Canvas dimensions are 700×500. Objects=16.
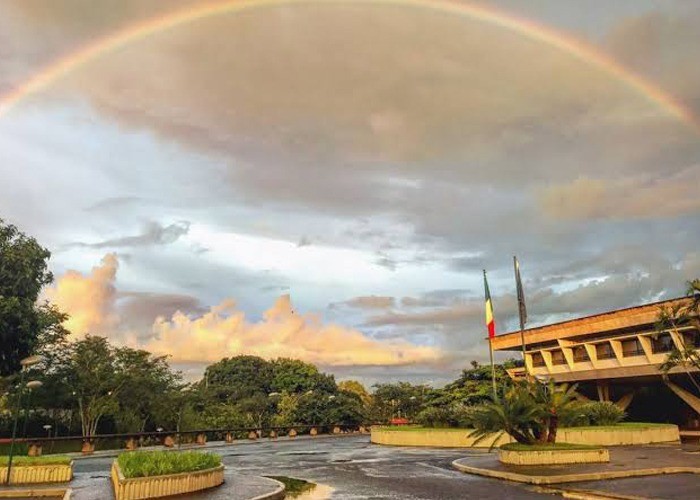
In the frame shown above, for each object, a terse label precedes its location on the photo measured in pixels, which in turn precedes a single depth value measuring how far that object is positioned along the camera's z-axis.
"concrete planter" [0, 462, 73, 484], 18.62
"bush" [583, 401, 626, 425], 35.25
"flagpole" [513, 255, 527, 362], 30.40
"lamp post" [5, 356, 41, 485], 18.31
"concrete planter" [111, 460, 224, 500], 14.73
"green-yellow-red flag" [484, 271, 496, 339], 31.48
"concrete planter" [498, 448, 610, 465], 20.91
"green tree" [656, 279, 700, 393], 26.92
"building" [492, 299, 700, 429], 44.72
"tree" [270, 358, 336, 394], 84.35
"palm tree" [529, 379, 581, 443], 22.45
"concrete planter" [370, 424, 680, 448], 31.61
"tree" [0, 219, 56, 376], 24.72
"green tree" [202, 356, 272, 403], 94.66
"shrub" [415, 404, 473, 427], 36.53
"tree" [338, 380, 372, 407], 106.49
